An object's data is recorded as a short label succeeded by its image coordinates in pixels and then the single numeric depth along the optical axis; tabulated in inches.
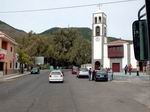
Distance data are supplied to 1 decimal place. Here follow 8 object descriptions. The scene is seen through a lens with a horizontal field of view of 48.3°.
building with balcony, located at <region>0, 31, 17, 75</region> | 1084.0
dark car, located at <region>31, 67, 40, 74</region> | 1299.9
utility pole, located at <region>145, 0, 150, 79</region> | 86.0
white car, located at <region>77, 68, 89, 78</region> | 935.3
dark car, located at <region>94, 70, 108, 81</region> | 780.1
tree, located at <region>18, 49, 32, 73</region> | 1390.6
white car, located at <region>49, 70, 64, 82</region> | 700.8
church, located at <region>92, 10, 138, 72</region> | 1298.6
